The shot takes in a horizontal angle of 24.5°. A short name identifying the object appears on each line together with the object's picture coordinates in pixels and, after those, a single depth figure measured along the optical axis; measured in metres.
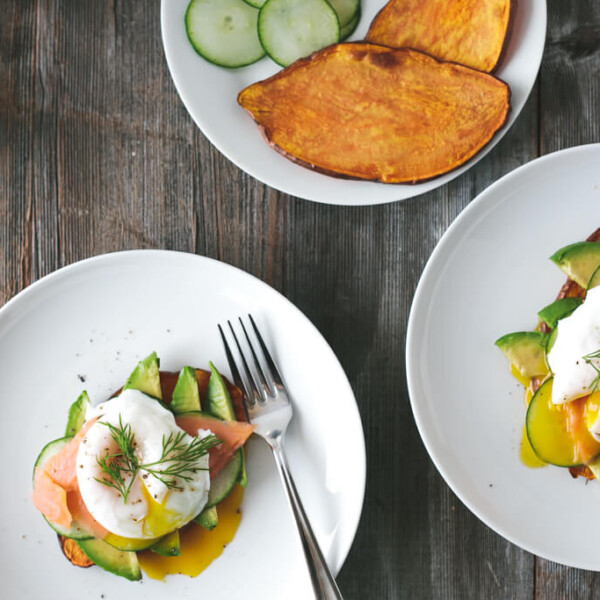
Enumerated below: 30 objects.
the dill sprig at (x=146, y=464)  0.79
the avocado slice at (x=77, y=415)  0.82
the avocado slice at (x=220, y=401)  0.82
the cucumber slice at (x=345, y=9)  0.83
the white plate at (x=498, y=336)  0.82
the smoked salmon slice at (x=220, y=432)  0.81
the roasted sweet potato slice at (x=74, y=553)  0.82
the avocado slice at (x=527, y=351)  0.82
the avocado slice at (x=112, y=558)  0.81
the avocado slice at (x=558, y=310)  0.81
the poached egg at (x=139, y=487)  0.79
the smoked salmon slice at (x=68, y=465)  0.81
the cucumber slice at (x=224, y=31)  0.82
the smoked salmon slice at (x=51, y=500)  0.80
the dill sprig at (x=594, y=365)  0.78
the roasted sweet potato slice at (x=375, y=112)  0.82
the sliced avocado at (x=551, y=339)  0.80
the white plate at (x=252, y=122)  0.82
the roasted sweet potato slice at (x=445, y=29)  0.82
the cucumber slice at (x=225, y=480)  0.81
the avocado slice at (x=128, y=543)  0.80
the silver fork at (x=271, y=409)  0.81
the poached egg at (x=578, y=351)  0.79
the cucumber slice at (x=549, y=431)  0.81
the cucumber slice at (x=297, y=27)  0.82
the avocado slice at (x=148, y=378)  0.82
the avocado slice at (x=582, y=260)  0.81
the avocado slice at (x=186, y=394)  0.81
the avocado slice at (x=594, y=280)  0.80
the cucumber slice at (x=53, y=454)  0.81
